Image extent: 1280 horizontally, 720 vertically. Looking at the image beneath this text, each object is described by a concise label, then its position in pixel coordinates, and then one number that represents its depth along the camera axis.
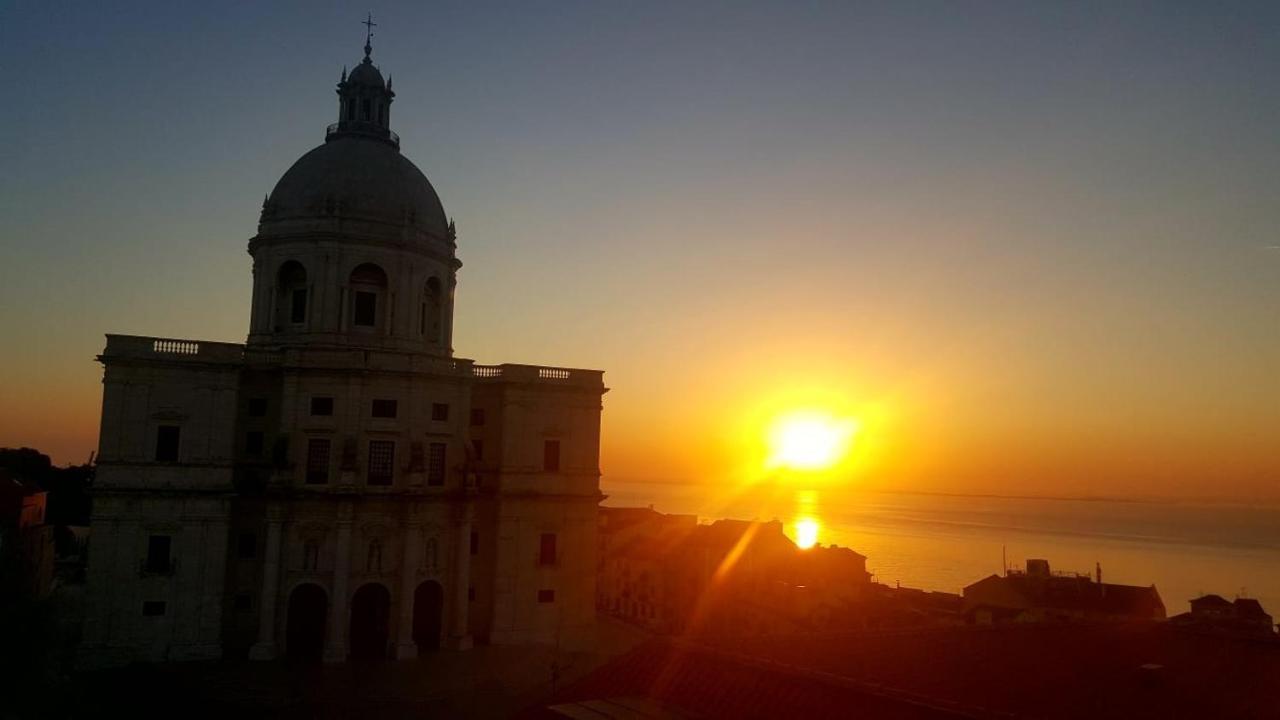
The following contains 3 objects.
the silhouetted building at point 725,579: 58.53
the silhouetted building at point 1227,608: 56.67
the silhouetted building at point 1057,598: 59.31
